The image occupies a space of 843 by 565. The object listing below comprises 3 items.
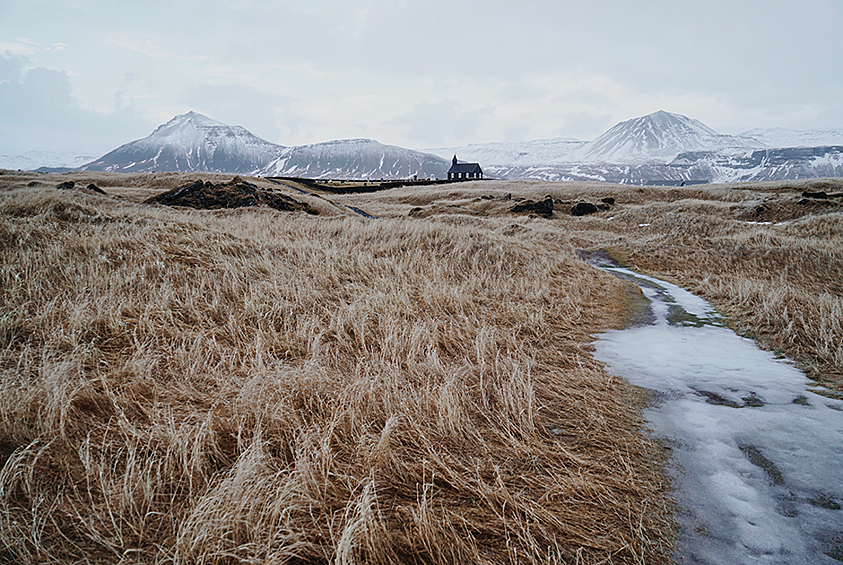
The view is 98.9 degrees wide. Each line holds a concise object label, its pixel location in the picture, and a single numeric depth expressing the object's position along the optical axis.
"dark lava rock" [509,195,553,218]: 30.84
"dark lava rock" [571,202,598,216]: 32.62
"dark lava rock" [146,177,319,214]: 21.07
